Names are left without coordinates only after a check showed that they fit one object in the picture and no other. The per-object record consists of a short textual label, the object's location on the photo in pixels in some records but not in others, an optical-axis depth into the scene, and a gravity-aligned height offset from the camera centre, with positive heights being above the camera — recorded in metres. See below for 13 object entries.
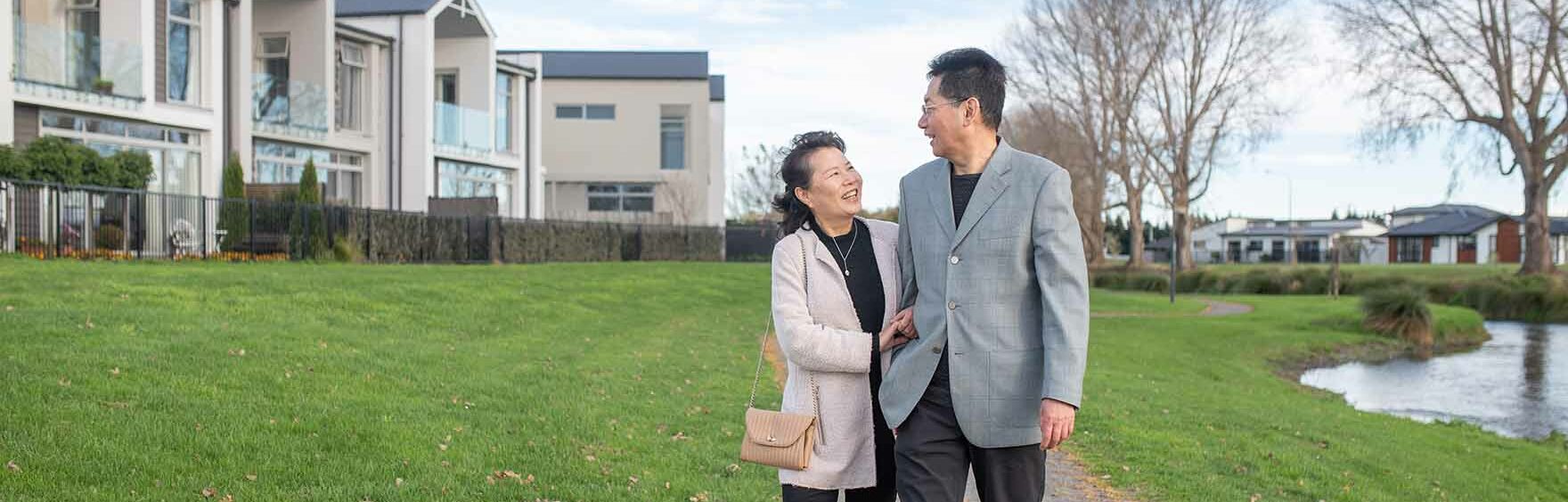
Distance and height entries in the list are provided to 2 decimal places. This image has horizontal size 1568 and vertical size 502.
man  3.64 -0.22
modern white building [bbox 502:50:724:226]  51.34 +3.65
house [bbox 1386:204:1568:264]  85.56 -0.15
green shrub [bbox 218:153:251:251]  21.66 +0.14
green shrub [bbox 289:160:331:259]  22.62 +0.01
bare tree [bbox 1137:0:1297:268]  47.69 +5.20
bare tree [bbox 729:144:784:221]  68.06 +2.26
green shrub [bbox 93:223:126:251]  18.97 -0.12
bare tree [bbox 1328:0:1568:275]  39.19 +4.54
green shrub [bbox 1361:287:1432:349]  30.97 -1.83
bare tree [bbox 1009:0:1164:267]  47.88 +6.21
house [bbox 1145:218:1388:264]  99.44 -0.49
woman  4.07 -0.22
